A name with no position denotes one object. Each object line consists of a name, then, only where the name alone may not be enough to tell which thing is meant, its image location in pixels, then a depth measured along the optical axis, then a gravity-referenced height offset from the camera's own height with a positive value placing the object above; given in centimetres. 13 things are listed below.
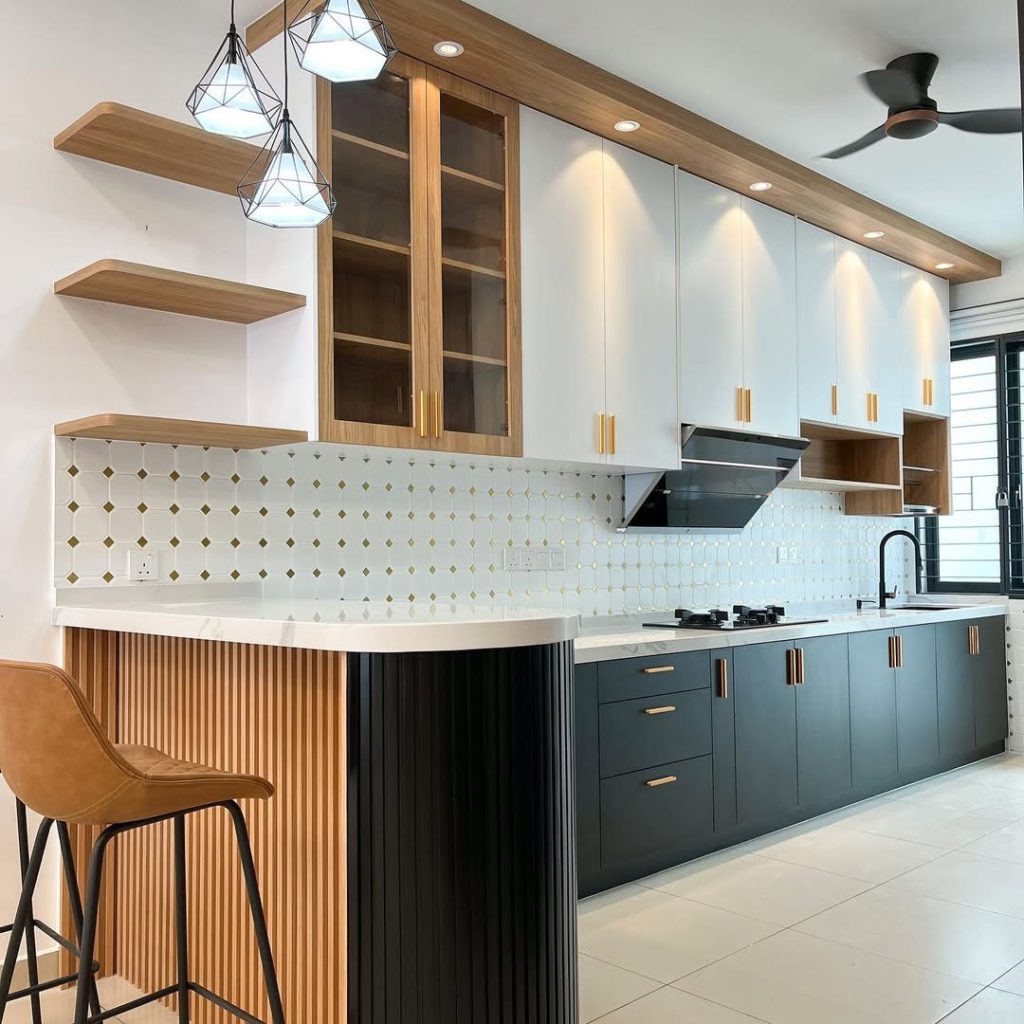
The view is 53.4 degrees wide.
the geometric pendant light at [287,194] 209 +73
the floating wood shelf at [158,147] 254 +104
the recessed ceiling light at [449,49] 293 +142
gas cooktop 396 -35
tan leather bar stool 170 -41
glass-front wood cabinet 285 +81
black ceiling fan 329 +146
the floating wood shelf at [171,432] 250 +29
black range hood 401 +21
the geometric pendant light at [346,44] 175 +87
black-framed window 558 +32
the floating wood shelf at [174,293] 252 +66
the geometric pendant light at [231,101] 200 +88
